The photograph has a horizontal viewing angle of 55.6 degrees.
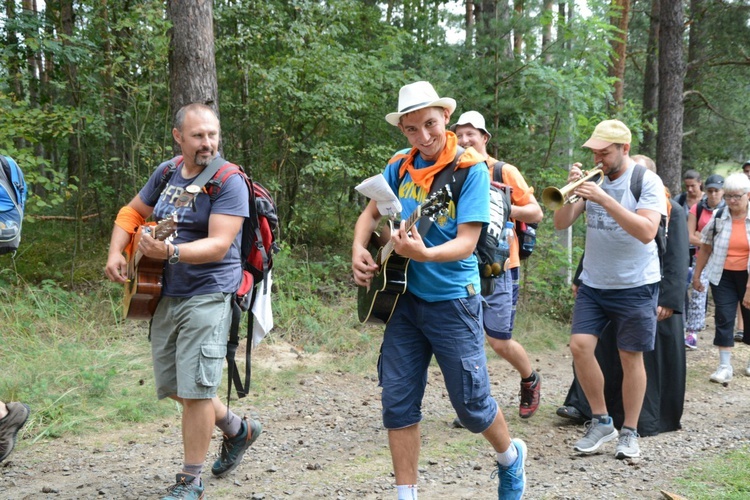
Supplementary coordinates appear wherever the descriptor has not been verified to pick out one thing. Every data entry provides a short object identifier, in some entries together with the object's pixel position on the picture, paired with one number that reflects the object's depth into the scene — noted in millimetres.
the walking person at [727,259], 7125
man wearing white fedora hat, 3361
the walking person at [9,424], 4238
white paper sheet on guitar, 3291
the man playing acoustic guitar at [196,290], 3676
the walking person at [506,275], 5285
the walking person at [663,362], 5375
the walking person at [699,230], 8695
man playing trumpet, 4762
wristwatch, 3449
